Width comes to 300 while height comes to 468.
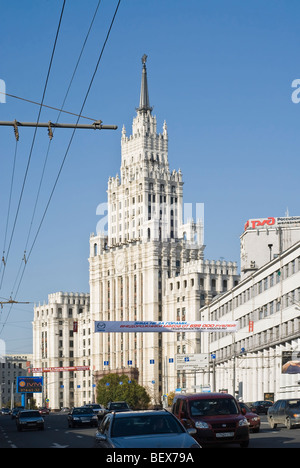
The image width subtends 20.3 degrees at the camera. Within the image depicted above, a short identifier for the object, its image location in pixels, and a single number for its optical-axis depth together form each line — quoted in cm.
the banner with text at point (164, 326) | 8025
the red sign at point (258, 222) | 12012
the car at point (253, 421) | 3625
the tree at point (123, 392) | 13400
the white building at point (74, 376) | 18688
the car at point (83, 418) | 5384
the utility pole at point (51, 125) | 2227
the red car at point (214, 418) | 2428
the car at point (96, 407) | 5873
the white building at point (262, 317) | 7809
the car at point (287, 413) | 3853
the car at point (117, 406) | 5567
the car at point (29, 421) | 5378
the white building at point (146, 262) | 15062
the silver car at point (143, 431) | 1673
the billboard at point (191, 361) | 9200
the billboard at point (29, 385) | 11981
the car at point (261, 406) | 7146
